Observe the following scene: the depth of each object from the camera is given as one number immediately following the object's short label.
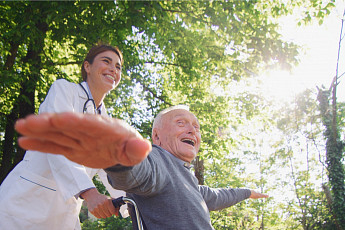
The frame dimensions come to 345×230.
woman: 1.68
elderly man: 0.65
